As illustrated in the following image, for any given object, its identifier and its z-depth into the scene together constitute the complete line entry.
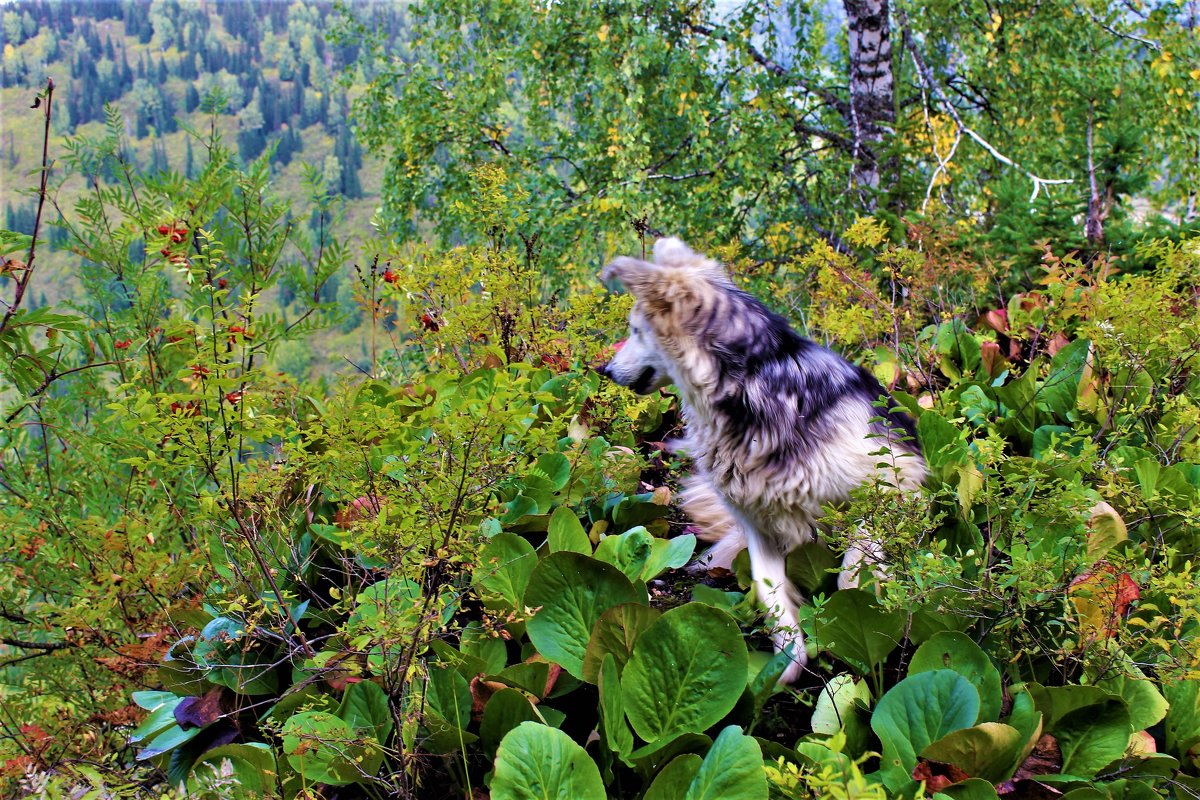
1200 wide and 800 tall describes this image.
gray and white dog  2.93
